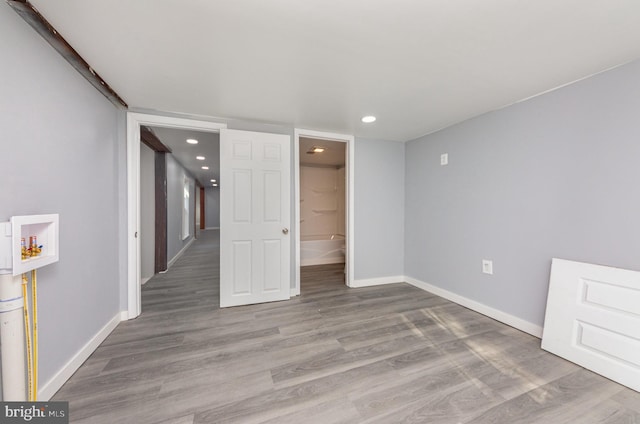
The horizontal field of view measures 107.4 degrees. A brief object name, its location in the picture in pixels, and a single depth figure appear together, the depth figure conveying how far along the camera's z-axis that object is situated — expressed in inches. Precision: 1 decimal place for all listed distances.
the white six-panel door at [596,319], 60.6
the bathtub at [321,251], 190.1
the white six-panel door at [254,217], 106.8
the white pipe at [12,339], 42.1
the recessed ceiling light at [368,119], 106.0
